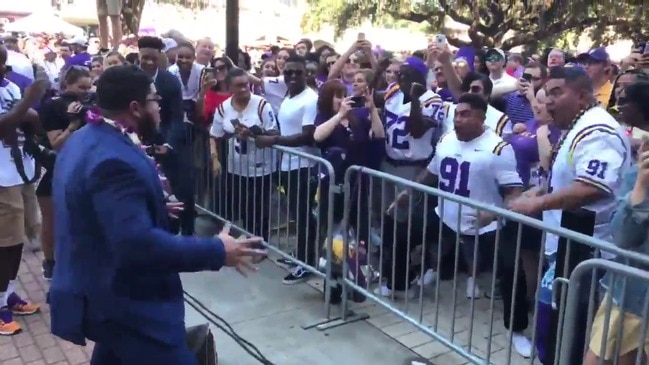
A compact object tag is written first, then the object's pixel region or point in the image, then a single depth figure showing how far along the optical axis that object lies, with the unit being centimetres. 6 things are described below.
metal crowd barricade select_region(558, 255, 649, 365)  288
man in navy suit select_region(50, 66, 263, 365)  245
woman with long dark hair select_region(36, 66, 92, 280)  506
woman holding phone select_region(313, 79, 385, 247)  541
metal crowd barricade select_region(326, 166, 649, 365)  380
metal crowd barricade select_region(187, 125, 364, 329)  525
